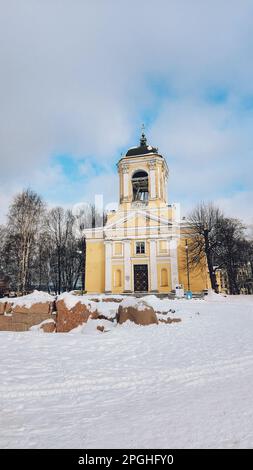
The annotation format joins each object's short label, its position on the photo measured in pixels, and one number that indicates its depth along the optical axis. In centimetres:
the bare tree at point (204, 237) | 3119
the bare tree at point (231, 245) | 3222
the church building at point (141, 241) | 3450
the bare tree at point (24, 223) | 2634
